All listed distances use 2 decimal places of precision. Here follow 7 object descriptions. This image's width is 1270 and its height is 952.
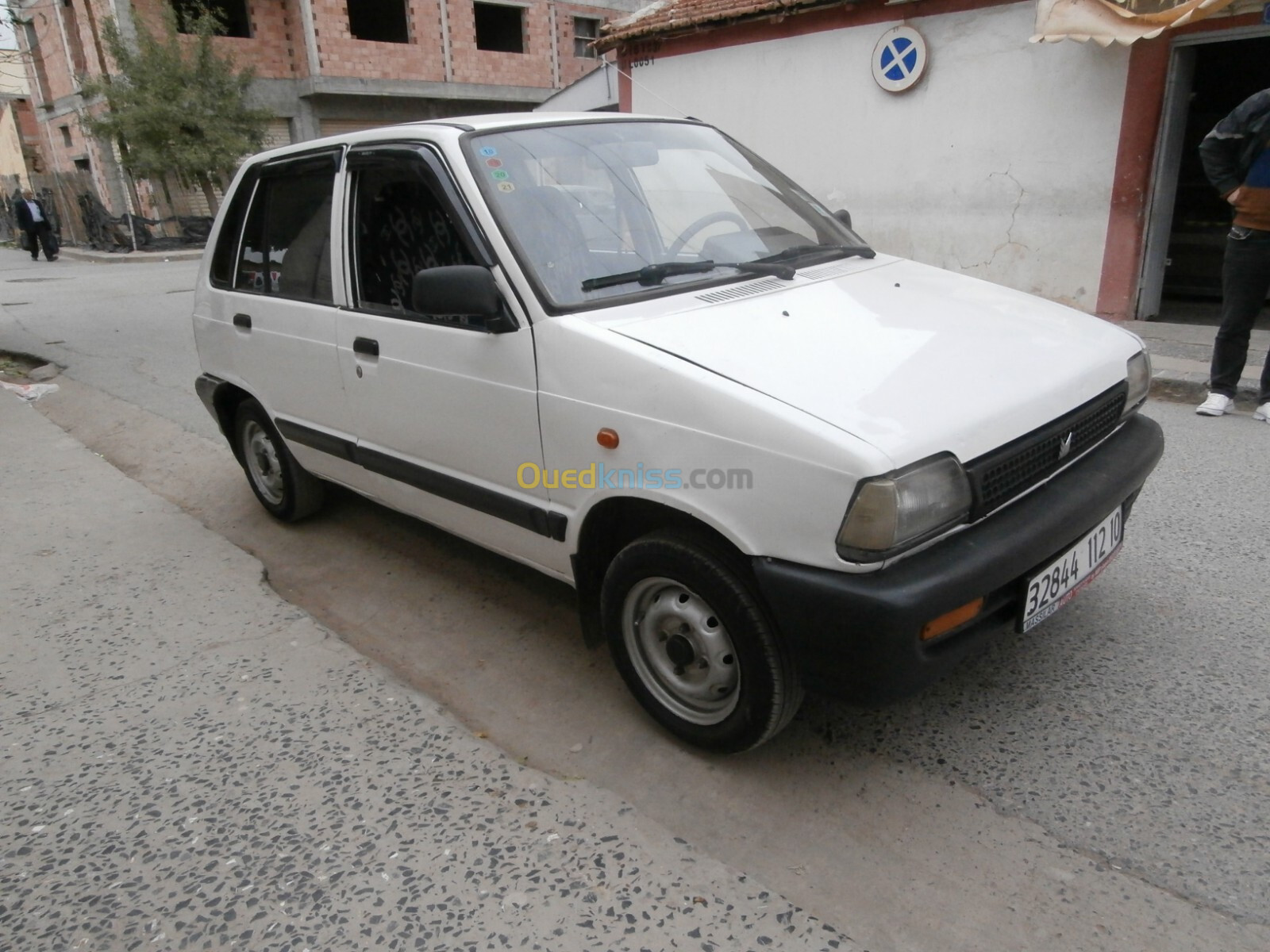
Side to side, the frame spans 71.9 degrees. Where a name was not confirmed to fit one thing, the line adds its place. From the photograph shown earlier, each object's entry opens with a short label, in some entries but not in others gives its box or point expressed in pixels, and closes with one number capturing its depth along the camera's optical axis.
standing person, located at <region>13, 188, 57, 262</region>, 21.88
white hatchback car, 2.10
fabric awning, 7.37
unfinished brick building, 25.47
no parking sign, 9.51
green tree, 22.03
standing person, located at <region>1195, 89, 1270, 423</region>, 5.09
